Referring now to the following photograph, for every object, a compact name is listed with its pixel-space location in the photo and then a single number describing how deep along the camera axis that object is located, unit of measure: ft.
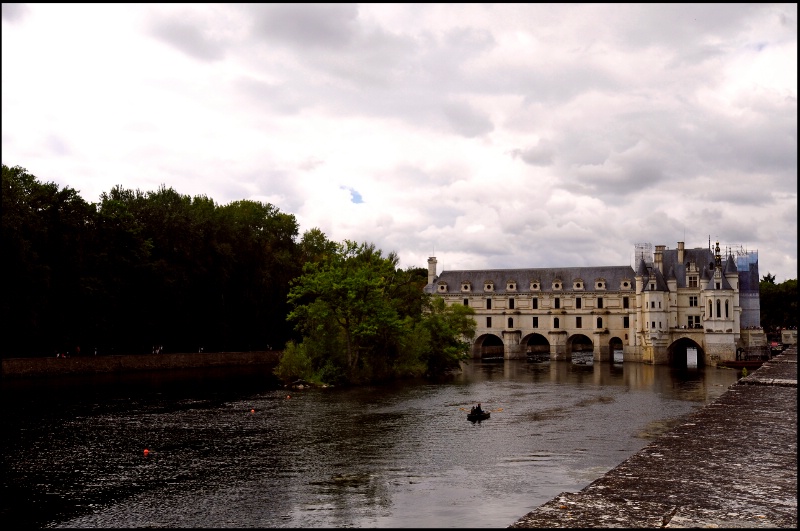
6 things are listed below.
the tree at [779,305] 453.99
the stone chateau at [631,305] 329.11
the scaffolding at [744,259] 351.25
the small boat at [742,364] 283.38
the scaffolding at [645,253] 369.30
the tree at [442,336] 248.93
